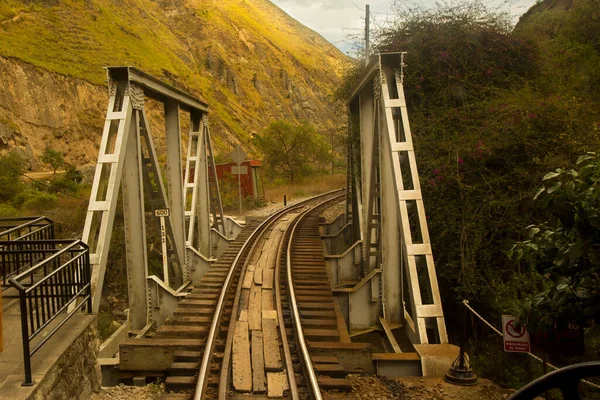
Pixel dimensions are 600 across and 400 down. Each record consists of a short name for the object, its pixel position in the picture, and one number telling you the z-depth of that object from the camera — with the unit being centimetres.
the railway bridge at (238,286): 547
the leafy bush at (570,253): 371
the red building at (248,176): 2792
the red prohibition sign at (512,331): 502
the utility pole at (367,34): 1775
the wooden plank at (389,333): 768
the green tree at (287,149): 4159
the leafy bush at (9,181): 2317
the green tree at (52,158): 3358
